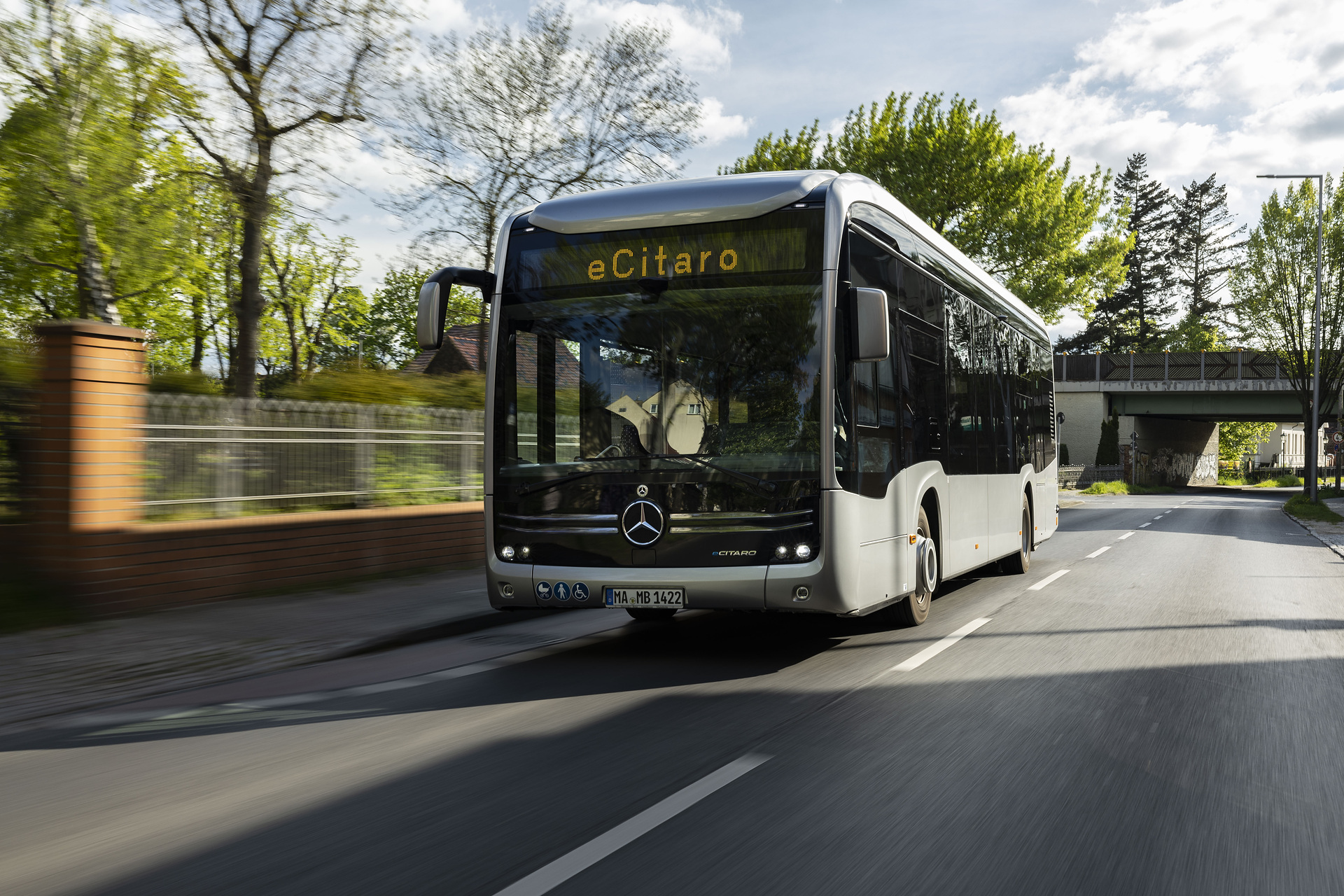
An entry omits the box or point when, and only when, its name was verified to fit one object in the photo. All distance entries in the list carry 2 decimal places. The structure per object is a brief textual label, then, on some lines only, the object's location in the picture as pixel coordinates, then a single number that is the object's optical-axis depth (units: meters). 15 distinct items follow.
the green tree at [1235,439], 94.44
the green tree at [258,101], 15.22
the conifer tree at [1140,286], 85.75
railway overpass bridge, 56.91
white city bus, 6.91
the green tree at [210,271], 16.80
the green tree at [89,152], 20.52
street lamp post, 38.41
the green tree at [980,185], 34.19
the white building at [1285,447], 121.06
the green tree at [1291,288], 38.88
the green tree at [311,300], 45.28
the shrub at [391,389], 13.73
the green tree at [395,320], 62.71
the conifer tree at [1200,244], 88.75
